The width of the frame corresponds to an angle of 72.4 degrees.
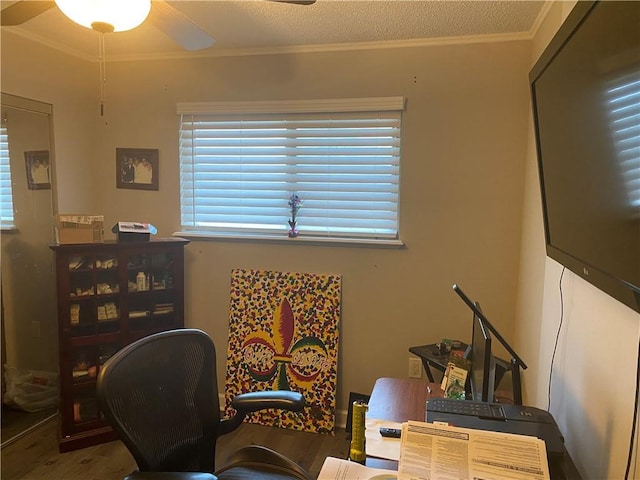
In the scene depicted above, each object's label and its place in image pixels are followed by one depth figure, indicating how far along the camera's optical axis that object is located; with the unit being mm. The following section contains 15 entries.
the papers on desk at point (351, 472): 1158
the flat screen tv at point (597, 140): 826
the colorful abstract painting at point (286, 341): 2891
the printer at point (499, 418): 1179
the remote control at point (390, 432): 1383
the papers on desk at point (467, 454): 1024
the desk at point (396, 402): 1519
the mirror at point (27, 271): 2783
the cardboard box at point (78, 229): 2537
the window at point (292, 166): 2799
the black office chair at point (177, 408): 1375
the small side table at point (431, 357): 2414
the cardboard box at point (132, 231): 2734
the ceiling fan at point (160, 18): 1718
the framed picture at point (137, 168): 3156
